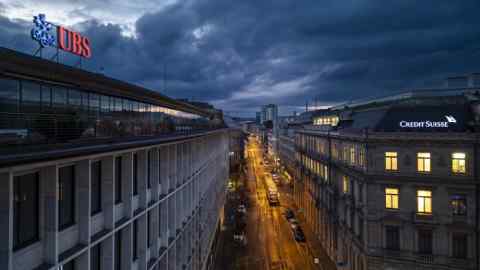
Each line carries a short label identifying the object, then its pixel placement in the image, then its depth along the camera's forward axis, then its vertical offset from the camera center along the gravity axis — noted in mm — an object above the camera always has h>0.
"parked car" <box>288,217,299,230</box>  71138 -21573
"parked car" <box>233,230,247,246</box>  64050 -22255
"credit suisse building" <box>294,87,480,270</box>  35250 -6276
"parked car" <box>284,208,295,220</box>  79594 -21482
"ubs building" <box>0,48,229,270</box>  10812 -1894
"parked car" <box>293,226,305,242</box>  65419 -22083
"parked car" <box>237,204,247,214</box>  84250 -21167
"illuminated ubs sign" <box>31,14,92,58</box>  17025 +5736
